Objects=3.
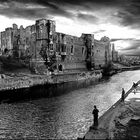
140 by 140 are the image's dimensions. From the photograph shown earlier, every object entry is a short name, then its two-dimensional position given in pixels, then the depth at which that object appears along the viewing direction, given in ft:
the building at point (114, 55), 327.11
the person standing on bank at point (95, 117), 30.09
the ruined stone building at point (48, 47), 119.66
